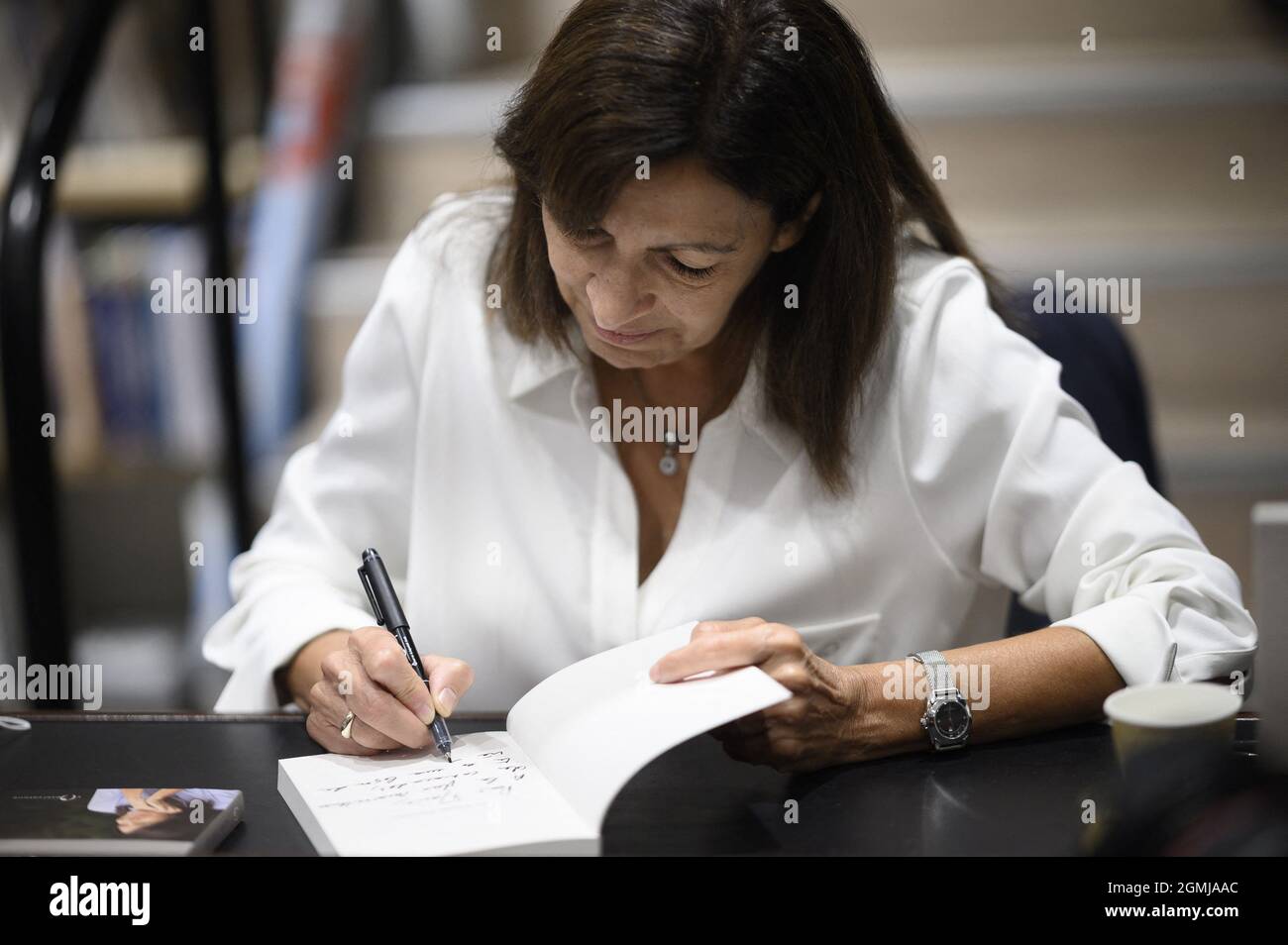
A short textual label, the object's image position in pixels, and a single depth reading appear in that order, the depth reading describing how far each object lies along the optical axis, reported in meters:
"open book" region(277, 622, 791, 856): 0.82
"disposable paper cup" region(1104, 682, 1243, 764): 0.83
